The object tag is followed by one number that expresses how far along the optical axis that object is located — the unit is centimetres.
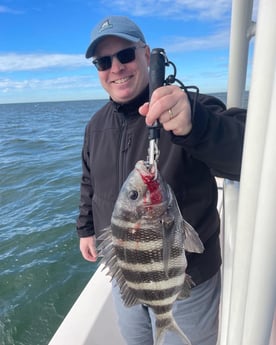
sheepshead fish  108
